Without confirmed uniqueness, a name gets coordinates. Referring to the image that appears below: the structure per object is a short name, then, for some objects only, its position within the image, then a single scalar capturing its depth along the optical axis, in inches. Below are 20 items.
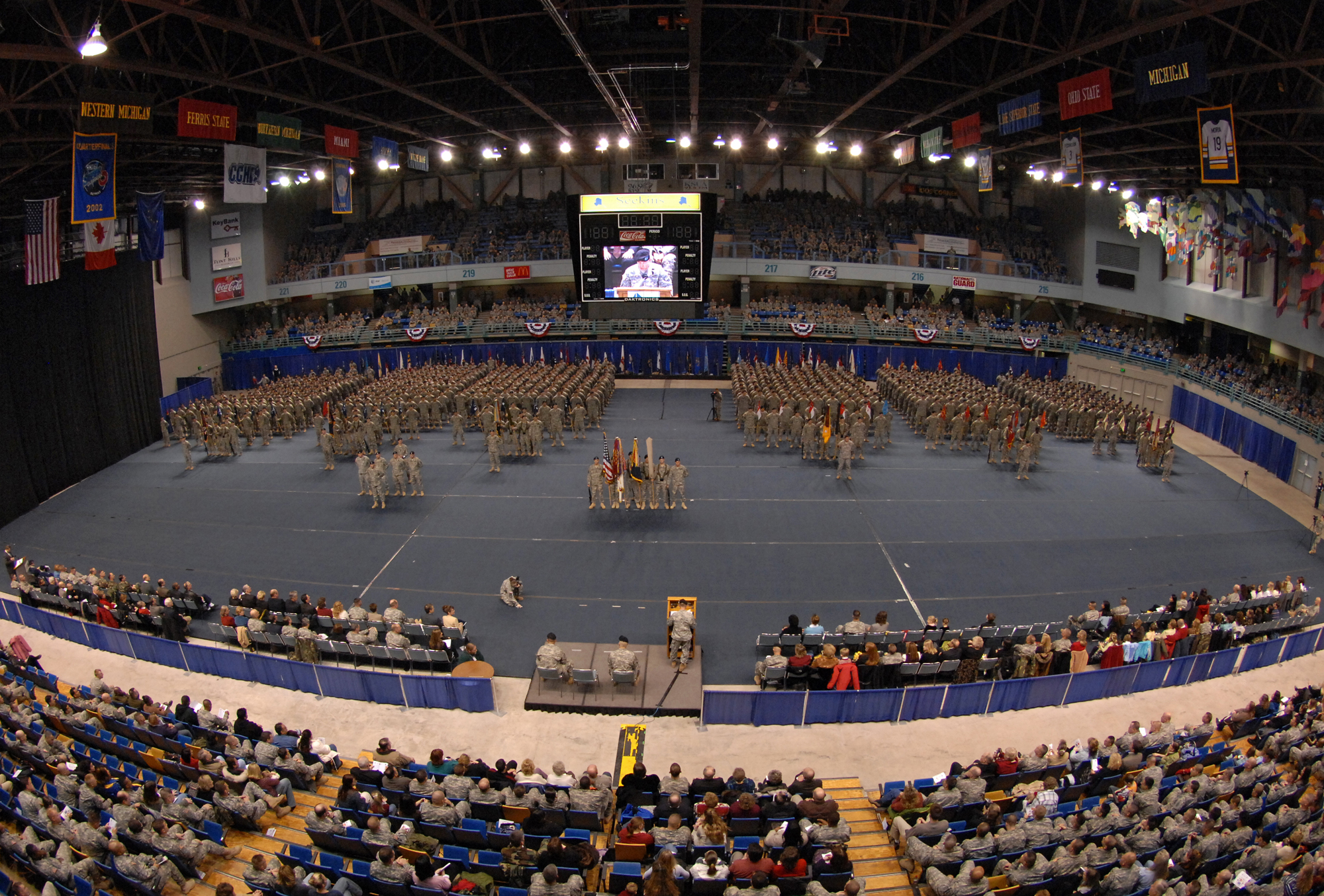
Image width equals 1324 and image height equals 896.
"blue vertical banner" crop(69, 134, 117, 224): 715.4
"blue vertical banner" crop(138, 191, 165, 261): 1179.3
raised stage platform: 555.2
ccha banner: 883.4
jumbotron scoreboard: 1098.1
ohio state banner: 675.4
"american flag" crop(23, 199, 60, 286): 960.9
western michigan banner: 655.1
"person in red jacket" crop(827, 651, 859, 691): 556.1
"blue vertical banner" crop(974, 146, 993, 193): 1098.1
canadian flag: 992.9
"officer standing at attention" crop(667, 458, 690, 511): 903.1
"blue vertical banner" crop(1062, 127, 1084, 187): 898.7
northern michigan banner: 852.6
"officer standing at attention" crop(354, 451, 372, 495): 932.0
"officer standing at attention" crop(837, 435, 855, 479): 987.9
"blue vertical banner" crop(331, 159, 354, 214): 1132.5
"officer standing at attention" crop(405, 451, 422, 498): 947.3
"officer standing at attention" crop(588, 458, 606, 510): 895.1
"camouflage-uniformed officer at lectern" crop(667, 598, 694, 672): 596.1
